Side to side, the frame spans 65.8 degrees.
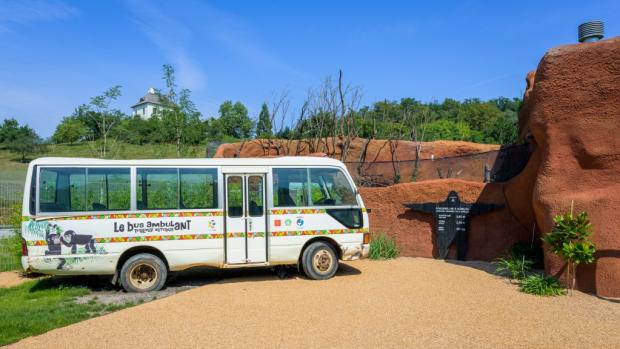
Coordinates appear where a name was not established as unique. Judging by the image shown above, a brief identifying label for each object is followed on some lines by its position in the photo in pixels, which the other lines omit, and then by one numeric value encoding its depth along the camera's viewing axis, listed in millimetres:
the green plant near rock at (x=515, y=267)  8781
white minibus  7660
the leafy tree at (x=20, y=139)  47531
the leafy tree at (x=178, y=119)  17078
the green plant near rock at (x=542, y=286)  7598
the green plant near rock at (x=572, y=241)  7387
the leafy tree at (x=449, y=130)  36706
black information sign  10680
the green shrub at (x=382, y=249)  11065
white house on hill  88681
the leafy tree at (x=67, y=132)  50562
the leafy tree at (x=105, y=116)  17828
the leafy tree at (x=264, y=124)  18803
